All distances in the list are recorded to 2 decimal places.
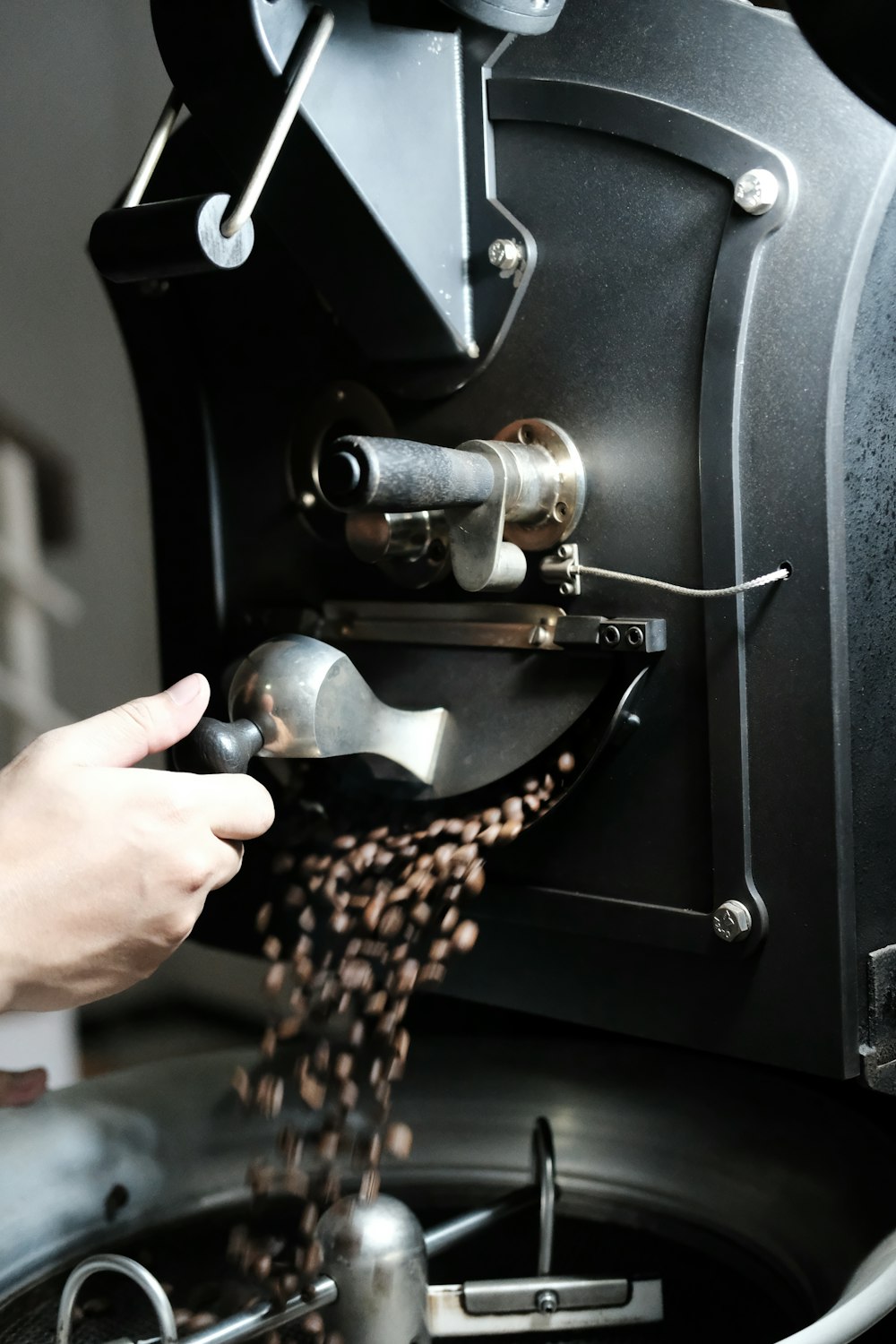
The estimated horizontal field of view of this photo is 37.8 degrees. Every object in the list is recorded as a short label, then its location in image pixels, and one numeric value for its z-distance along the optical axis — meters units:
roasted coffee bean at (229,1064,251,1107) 1.11
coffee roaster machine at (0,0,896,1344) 0.78
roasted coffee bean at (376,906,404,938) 0.94
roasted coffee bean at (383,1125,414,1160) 1.02
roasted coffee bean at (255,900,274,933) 1.07
